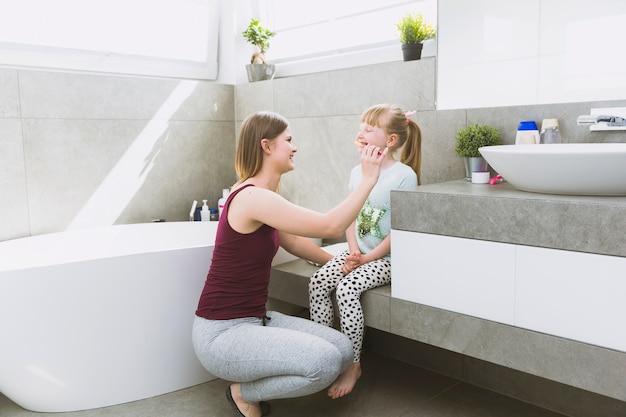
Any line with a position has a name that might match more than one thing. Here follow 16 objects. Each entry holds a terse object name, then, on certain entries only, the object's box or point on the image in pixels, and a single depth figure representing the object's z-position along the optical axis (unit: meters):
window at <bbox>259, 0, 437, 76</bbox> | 3.03
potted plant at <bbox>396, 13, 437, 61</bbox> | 2.62
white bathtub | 2.05
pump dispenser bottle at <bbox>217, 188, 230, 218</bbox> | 3.41
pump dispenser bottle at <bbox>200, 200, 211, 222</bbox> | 3.37
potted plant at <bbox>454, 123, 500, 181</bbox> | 2.21
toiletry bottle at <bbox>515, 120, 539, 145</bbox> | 2.10
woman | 1.89
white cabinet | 1.55
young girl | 2.16
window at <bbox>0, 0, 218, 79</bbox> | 2.91
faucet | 1.85
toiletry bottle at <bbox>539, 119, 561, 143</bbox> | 2.08
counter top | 1.54
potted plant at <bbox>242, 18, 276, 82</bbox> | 3.47
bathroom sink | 1.56
